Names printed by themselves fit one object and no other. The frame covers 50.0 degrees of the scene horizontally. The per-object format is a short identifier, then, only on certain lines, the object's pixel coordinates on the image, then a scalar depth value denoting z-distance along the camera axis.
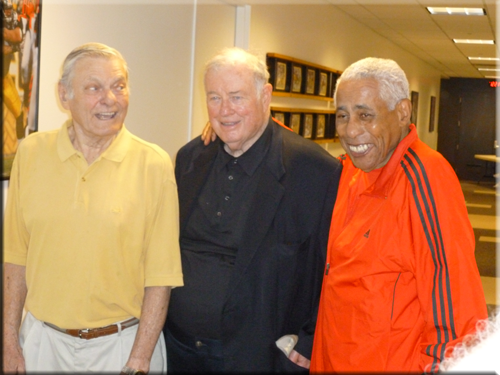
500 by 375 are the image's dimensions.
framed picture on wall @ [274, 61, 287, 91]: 6.23
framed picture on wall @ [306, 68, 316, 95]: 7.25
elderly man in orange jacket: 1.47
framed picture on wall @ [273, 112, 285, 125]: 6.32
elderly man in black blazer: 1.94
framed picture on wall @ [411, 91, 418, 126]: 14.23
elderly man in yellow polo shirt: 1.65
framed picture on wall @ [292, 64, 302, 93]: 6.71
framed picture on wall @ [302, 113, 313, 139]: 7.29
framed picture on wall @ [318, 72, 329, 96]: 7.76
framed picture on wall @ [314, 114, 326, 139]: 7.75
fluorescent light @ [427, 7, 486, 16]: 7.54
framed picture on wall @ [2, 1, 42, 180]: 2.60
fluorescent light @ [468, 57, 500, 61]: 13.35
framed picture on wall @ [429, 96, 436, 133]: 18.20
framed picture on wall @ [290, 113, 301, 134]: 6.82
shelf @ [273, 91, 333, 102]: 6.29
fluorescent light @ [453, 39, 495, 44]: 10.55
